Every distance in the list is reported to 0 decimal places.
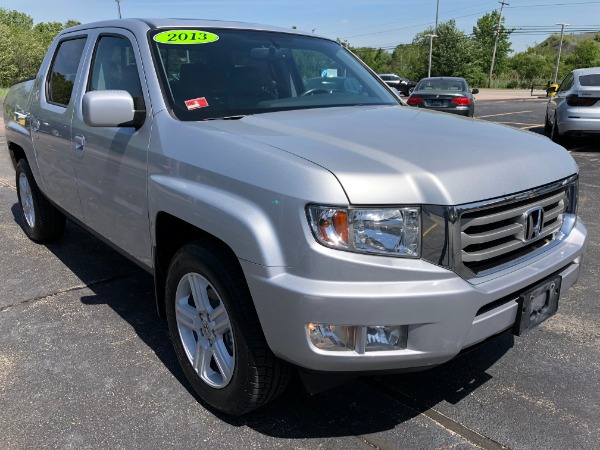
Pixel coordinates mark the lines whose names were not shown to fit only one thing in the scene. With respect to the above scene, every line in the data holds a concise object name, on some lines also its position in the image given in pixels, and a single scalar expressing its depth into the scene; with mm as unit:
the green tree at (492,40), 76938
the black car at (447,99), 14375
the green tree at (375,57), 81250
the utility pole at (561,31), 64400
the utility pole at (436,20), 55425
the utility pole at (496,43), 68562
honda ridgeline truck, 2004
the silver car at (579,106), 9766
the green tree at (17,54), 52281
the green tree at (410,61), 68375
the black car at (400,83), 33647
